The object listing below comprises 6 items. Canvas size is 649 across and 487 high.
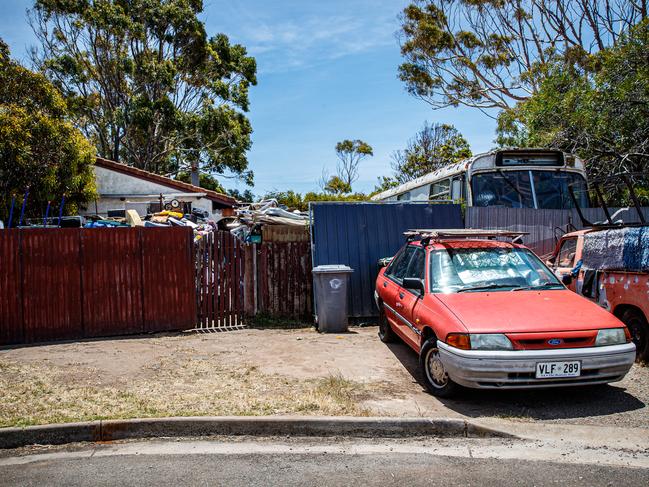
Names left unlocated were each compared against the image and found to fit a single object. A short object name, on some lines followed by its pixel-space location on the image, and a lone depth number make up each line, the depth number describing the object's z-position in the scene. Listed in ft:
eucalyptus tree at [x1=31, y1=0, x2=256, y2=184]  88.12
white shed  67.36
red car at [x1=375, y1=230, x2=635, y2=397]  16.60
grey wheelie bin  31.24
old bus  33.81
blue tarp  21.22
